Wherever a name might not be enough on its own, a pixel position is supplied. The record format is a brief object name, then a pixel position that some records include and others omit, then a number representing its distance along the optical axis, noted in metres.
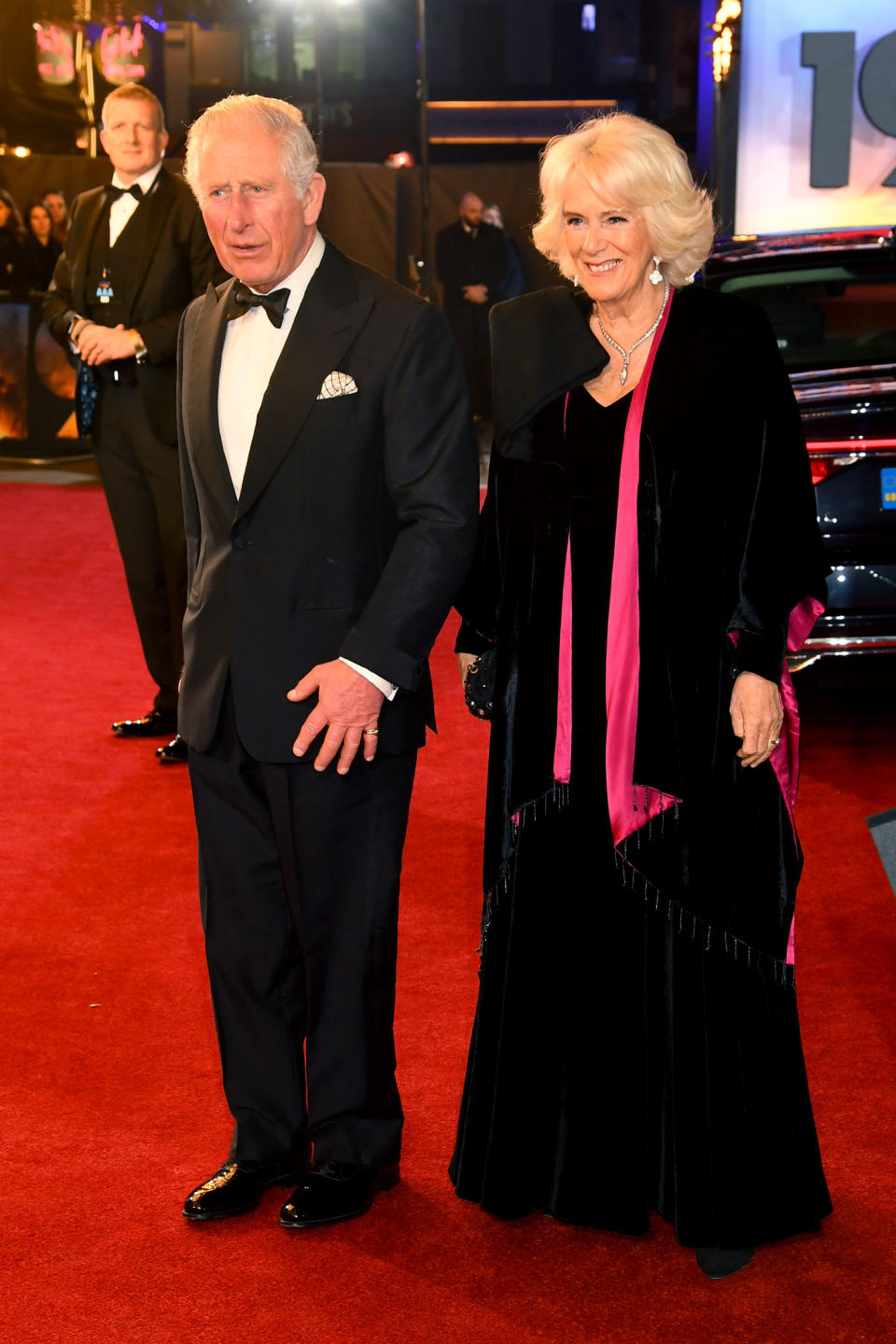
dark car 4.81
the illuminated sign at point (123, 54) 17.28
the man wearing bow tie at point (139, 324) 5.29
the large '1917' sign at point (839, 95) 10.21
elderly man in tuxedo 2.42
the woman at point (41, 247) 13.29
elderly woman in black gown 2.41
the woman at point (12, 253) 13.03
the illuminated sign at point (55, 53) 17.00
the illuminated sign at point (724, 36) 10.16
